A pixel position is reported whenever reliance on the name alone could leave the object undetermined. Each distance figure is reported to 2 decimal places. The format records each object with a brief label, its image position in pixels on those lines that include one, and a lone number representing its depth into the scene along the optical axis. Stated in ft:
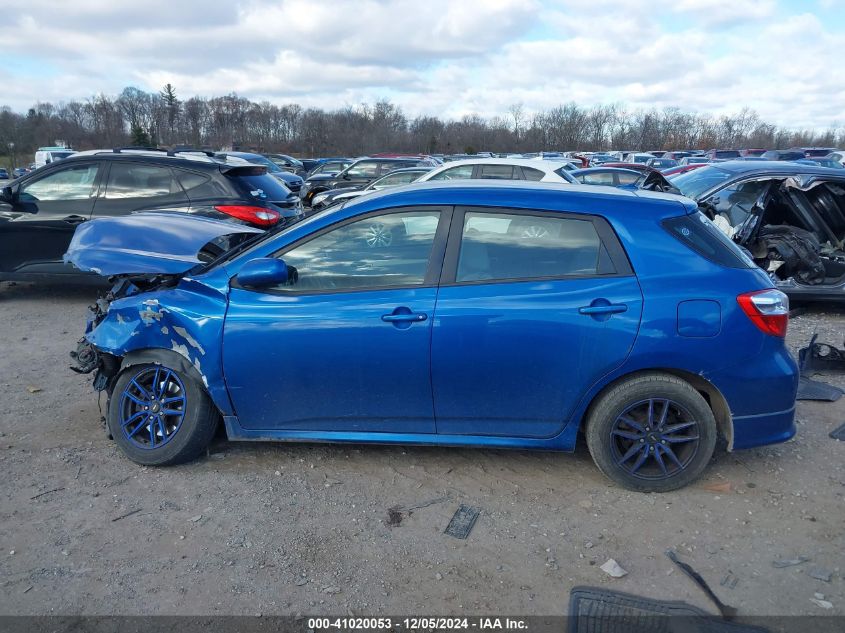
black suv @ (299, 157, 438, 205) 57.72
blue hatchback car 11.34
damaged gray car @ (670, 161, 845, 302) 24.84
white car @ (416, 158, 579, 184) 34.04
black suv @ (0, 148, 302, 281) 24.73
